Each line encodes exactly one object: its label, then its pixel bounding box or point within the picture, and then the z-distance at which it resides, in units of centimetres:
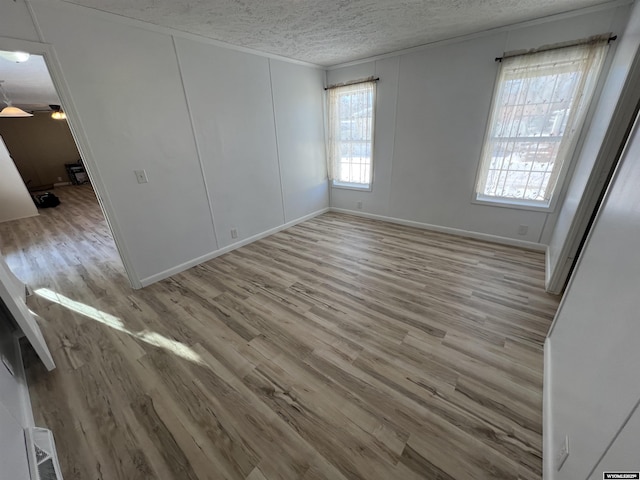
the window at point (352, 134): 397
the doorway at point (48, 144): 204
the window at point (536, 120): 246
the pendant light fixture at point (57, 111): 666
